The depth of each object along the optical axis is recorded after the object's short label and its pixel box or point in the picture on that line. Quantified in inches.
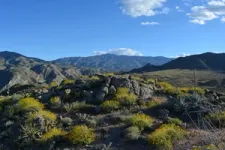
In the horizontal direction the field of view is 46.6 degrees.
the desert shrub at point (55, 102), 518.4
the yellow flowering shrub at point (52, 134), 408.8
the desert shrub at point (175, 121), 432.8
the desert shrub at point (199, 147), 262.3
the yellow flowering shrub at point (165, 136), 371.4
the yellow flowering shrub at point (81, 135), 392.1
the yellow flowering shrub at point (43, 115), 447.9
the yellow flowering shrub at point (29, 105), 485.5
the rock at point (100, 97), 527.7
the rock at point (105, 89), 542.4
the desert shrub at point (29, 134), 410.2
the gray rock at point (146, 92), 552.6
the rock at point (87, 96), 535.6
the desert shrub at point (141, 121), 423.9
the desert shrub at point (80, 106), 499.7
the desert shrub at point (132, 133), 396.2
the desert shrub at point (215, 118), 429.0
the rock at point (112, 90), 541.0
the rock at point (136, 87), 551.7
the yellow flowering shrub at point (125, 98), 513.9
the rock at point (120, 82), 554.8
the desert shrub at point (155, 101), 513.0
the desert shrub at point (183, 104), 479.8
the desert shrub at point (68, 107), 494.8
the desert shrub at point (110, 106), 494.2
